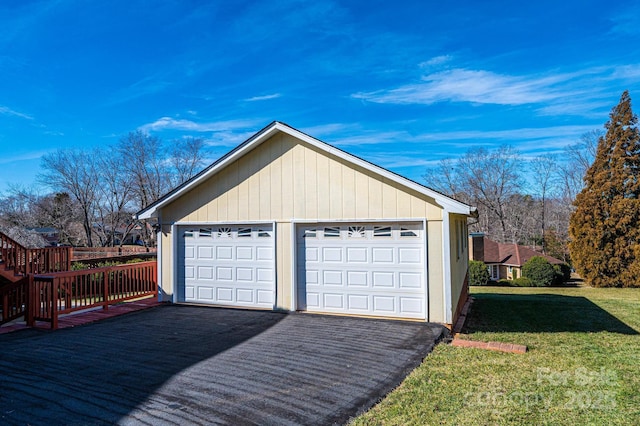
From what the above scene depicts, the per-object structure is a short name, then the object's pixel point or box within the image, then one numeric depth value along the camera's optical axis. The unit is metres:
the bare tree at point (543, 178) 32.69
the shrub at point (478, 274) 21.67
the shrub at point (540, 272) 21.39
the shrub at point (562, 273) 21.88
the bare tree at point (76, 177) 29.91
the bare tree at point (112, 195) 31.50
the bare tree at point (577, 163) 28.89
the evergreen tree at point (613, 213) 18.75
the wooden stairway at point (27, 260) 8.90
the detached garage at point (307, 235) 7.65
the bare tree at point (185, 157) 34.78
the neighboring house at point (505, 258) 26.48
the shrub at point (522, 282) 21.98
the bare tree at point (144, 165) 32.62
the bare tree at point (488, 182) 33.94
